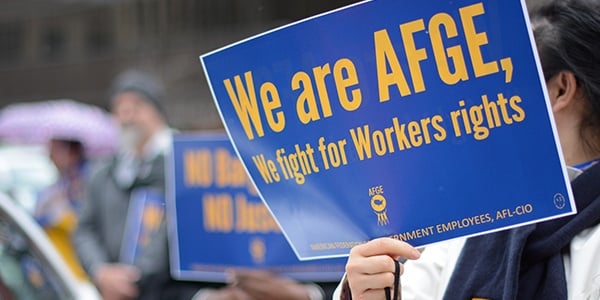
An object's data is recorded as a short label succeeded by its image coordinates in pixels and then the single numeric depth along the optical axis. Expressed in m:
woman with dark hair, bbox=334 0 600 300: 3.64
